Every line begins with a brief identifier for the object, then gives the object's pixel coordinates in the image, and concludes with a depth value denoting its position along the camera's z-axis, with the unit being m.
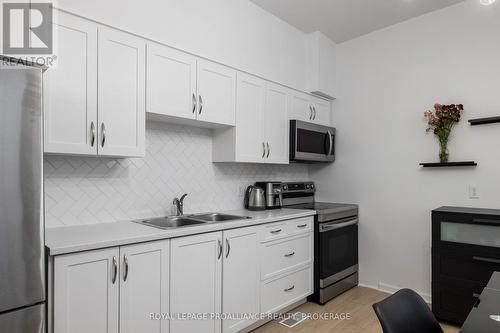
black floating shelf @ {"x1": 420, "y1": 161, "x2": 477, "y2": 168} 2.93
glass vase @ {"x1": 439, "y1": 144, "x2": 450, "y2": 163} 3.09
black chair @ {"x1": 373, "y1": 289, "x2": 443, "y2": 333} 1.21
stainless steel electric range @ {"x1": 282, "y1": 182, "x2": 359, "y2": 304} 3.20
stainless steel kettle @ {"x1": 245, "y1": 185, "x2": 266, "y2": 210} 3.23
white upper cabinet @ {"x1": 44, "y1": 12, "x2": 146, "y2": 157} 1.86
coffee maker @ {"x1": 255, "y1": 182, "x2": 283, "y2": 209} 3.29
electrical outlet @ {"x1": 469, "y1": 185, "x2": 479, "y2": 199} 2.96
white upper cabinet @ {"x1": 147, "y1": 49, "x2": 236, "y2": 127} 2.30
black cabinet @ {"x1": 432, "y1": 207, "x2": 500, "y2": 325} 2.55
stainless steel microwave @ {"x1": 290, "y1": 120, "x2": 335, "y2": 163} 3.42
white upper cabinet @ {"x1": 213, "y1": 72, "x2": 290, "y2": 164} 2.93
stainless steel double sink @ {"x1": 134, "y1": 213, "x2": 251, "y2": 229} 2.51
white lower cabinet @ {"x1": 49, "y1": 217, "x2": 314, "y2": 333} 1.66
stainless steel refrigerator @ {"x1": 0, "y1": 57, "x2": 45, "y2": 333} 1.35
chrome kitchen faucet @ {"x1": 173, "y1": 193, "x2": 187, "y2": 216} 2.68
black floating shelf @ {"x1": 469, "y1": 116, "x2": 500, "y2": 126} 2.83
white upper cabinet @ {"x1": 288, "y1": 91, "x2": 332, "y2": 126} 3.53
